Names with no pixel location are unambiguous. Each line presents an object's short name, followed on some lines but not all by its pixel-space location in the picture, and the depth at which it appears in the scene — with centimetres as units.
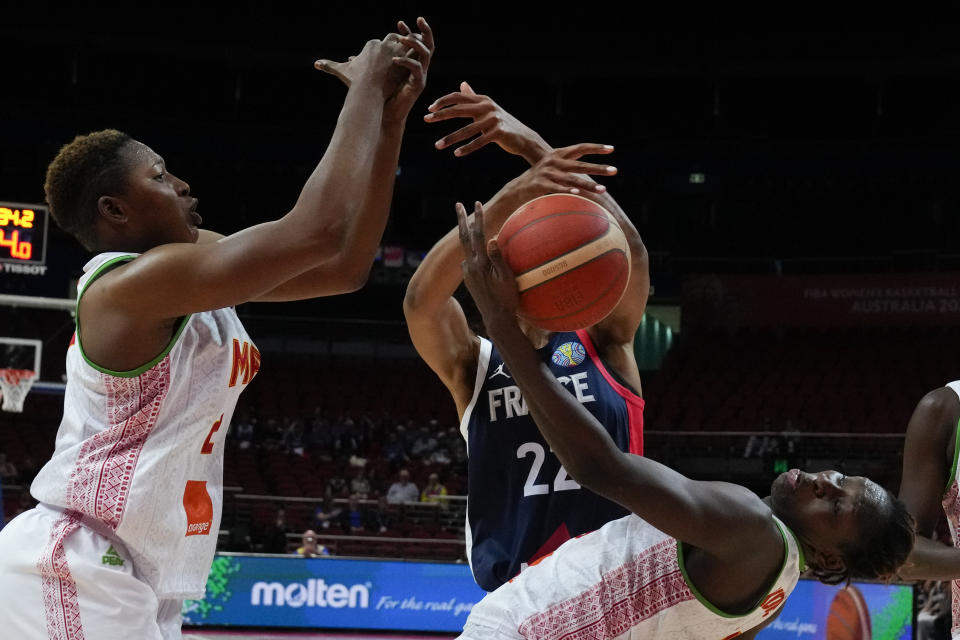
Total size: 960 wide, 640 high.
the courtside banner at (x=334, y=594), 1131
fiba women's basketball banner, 1973
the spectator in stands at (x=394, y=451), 1788
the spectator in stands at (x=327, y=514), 1505
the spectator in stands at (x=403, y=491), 1588
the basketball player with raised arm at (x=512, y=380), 308
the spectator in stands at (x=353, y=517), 1507
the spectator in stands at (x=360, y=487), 1644
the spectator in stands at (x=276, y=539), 1362
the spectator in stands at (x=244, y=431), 1833
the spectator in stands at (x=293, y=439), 1823
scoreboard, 1177
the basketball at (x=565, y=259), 260
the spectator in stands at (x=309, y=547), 1177
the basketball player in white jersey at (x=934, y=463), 352
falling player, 235
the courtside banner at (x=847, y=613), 895
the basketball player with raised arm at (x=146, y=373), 227
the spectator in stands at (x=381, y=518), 1491
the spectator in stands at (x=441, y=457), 1777
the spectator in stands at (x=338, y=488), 1655
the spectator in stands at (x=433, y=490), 1568
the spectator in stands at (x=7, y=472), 1528
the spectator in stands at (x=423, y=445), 1828
